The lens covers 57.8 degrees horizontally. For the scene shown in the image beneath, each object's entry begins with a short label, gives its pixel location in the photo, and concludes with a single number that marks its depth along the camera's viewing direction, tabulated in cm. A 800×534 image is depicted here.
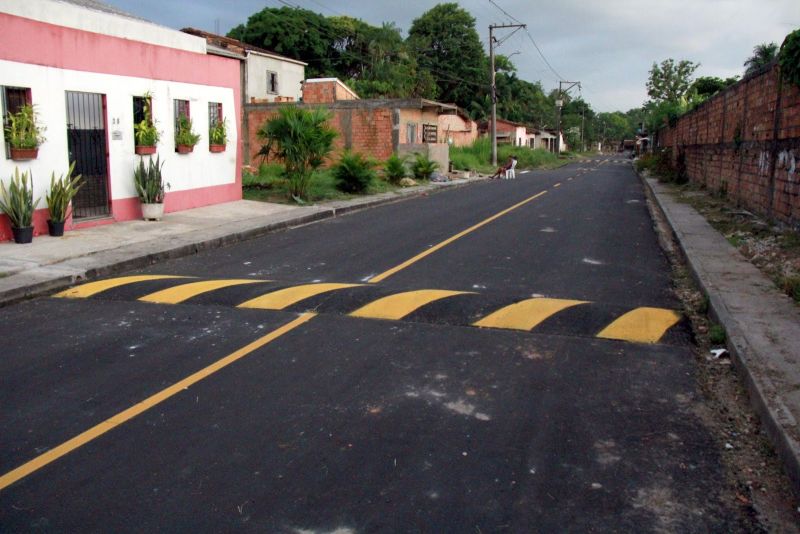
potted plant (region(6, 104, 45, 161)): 1143
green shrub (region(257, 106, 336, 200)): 1825
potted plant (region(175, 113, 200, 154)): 1563
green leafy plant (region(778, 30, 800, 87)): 1117
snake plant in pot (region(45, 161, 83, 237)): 1207
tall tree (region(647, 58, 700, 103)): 8938
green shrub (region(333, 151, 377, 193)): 2195
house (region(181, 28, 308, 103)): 4022
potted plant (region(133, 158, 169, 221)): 1427
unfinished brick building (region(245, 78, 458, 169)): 3139
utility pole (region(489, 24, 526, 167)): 4788
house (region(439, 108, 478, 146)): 4484
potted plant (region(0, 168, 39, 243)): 1128
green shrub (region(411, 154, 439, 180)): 2967
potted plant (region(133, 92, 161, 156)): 1431
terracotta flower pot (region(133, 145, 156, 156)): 1430
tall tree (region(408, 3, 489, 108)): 6969
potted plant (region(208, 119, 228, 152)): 1695
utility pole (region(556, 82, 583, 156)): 8701
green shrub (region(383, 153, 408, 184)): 2659
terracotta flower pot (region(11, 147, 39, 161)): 1149
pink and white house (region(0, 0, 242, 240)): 1188
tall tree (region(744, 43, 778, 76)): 3120
